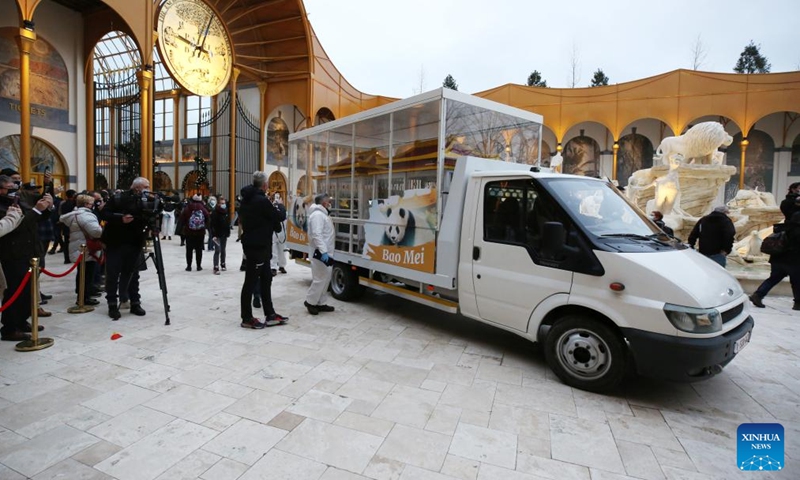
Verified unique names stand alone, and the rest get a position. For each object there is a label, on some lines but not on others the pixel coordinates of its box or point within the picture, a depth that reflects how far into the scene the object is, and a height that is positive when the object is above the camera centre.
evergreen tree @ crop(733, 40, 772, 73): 35.84 +14.31
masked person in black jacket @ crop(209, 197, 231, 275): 9.31 -0.33
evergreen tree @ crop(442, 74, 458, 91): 37.03 +12.37
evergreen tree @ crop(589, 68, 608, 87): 35.64 +12.32
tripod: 5.39 -0.70
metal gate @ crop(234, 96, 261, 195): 19.88 +3.24
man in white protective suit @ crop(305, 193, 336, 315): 5.76 -0.50
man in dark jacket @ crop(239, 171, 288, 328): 5.19 -0.25
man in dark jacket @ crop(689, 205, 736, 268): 6.67 -0.18
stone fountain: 11.16 +0.95
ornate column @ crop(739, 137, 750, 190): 21.52 +4.06
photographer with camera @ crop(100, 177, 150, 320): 5.47 -0.36
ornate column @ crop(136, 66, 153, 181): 12.67 +2.82
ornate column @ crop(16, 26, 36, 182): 10.20 +2.55
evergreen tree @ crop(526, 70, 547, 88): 36.41 +12.40
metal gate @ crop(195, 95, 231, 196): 19.84 +3.29
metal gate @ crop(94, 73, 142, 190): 17.73 +3.53
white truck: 3.28 -0.31
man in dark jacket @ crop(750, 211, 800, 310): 6.56 -0.66
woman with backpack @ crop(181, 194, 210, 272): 8.94 -0.28
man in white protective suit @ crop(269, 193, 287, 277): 8.48 -0.78
